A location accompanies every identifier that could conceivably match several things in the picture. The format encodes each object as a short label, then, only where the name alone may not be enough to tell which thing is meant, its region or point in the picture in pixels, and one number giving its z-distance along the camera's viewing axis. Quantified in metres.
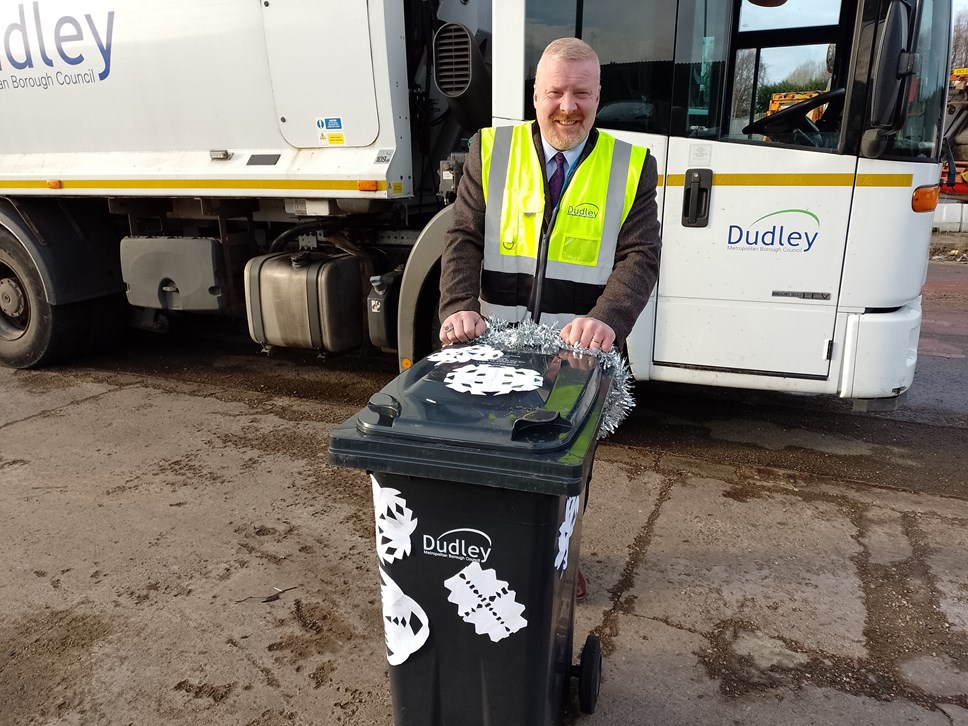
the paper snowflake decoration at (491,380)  1.57
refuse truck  3.13
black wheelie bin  1.39
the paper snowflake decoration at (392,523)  1.50
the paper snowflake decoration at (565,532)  1.56
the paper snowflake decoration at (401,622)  1.56
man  1.95
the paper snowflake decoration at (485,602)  1.50
